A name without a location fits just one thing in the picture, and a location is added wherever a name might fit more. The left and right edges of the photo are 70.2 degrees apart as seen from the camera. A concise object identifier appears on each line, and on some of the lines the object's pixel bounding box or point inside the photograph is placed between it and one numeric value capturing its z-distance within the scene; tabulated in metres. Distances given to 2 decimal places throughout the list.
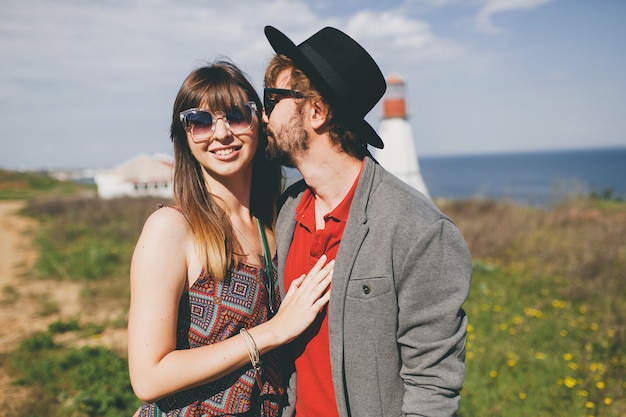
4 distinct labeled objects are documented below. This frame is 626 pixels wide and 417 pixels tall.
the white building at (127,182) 27.42
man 1.69
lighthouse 13.97
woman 1.82
